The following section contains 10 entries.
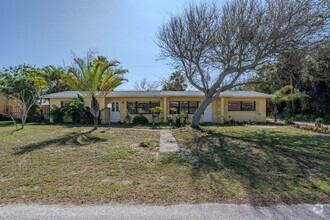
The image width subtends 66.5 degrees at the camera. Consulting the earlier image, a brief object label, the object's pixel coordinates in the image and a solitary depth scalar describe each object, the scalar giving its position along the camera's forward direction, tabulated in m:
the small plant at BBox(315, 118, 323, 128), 16.25
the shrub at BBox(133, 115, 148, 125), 20.10
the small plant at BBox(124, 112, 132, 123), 20.75
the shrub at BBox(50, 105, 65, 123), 20.91
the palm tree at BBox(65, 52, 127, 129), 14.78
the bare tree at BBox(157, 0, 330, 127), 11.64
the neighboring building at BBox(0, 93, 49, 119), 26.72
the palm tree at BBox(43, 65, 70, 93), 33.09
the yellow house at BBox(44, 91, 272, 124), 21.27
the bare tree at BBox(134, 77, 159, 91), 44.84
